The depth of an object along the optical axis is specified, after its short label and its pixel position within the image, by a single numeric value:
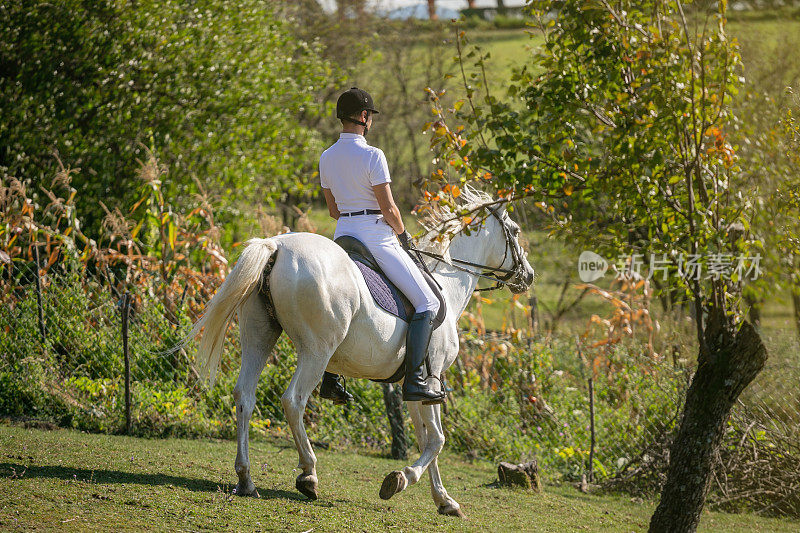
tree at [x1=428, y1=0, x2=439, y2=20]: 51.72
